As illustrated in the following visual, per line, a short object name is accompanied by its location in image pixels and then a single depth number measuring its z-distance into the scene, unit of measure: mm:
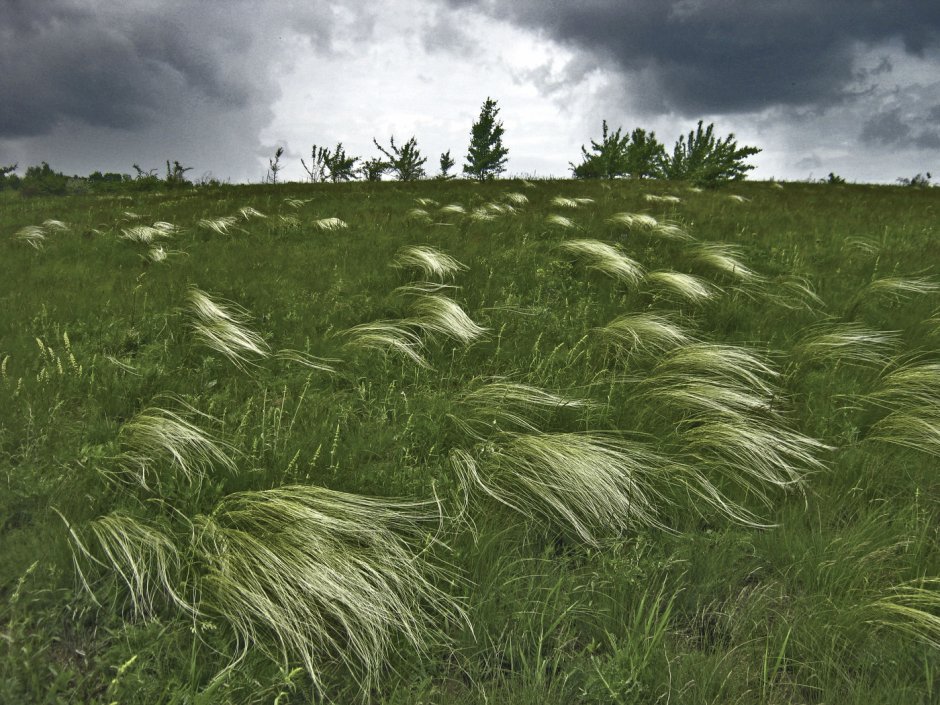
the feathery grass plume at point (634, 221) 6910
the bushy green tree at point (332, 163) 24203
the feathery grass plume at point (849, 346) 3227
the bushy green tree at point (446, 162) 24859
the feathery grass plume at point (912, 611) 1423
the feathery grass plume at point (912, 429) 2311
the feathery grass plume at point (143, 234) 7070
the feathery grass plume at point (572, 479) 2010
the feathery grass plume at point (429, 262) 5023
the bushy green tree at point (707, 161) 14891
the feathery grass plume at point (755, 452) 2180
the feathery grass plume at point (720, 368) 2973
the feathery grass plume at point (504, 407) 2568
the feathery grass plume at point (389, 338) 3354
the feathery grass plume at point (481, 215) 8011
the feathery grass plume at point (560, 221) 7046
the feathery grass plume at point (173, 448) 2172
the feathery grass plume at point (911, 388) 2711
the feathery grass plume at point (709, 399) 2641
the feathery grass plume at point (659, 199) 9997
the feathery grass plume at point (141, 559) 1595
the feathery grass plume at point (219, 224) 7633
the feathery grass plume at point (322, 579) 1512
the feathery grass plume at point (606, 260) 4801
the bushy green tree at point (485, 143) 22266
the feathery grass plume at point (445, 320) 3658
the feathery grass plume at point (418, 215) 8491
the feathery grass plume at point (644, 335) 3430
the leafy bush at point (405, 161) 23250
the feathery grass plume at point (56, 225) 8430
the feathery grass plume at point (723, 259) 4766
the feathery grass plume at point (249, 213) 9212
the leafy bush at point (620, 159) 22891
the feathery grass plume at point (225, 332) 3400
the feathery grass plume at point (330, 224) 7614
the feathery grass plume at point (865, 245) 5816
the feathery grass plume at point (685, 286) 4273
